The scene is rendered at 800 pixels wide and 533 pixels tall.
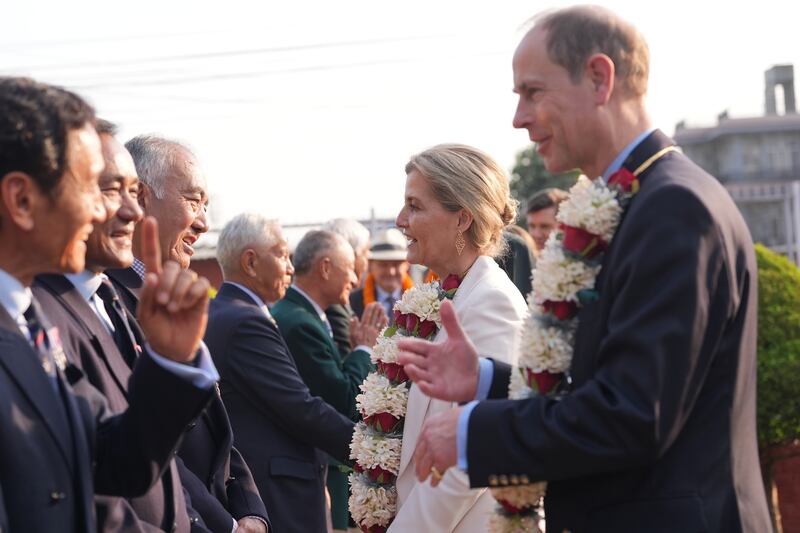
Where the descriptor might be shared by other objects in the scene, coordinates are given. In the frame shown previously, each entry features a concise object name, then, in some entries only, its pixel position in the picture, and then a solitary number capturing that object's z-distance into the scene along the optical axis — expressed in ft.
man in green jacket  23.67
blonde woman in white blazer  15.75
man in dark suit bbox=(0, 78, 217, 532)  9.54
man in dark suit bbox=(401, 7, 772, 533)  10.13
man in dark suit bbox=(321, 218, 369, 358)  30.89
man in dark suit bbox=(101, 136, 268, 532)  15.03
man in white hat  38.04
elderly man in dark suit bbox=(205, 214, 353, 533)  20.15
